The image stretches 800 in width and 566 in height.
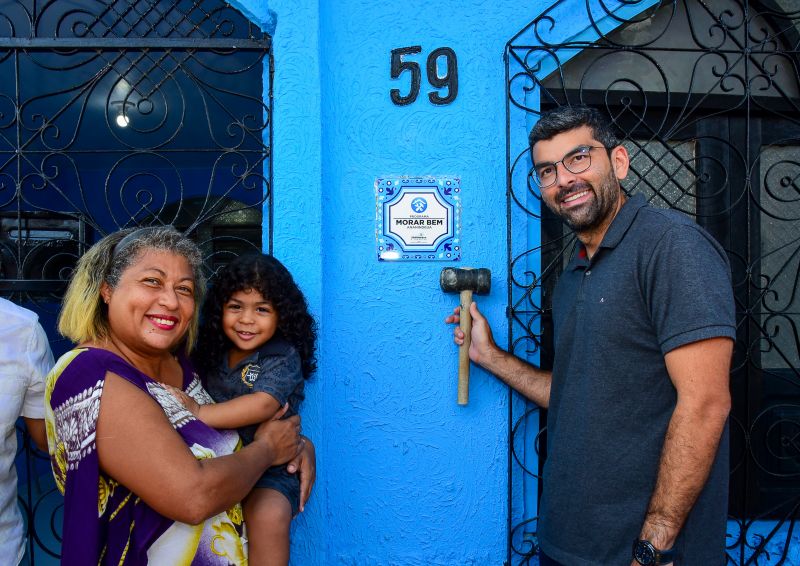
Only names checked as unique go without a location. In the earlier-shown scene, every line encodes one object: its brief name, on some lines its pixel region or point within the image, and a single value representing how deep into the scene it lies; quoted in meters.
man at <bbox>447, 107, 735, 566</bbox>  1.56
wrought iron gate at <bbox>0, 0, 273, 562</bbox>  2.51
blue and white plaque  2.55
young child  2.02
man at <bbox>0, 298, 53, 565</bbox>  1.77
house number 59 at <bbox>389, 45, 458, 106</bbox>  2.55
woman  1.39
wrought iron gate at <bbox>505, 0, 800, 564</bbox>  2.59
